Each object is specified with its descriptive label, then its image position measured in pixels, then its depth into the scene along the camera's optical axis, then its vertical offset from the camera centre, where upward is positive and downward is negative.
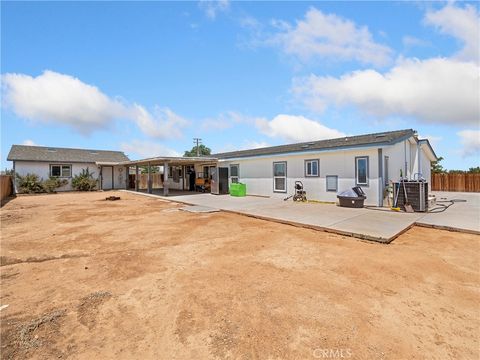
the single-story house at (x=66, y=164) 21.72 +1.44
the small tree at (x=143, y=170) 34.86 +1.27
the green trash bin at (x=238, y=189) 16.25 -0.68
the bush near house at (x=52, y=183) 21.48 -0.33
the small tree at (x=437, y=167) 25.93 +1.06
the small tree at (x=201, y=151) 60.14 +6.66
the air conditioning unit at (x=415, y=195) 9.76 -0.68
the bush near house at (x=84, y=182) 23.44 -0.23
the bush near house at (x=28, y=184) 20.75 -0.33
